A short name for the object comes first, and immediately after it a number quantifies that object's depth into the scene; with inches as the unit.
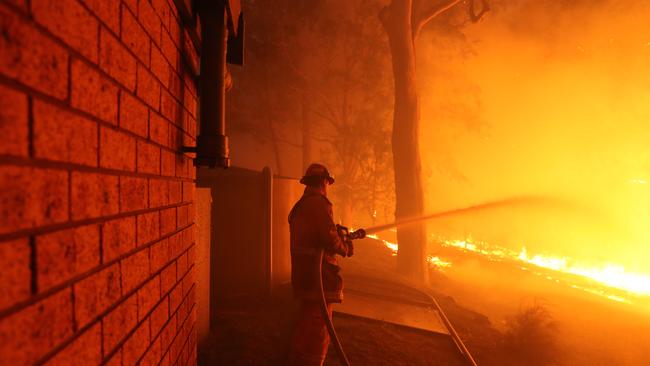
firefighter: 168.1
